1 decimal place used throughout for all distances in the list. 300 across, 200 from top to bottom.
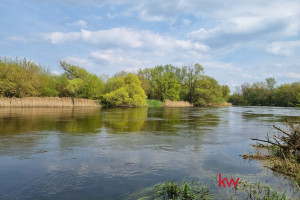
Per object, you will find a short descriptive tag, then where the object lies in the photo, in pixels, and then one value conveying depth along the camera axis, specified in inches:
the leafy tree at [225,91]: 4520.2
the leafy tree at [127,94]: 2183.8
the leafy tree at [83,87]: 2319.3
